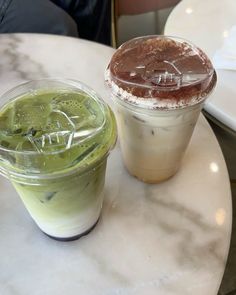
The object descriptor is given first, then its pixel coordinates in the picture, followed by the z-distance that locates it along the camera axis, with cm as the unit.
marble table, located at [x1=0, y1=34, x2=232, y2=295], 53
